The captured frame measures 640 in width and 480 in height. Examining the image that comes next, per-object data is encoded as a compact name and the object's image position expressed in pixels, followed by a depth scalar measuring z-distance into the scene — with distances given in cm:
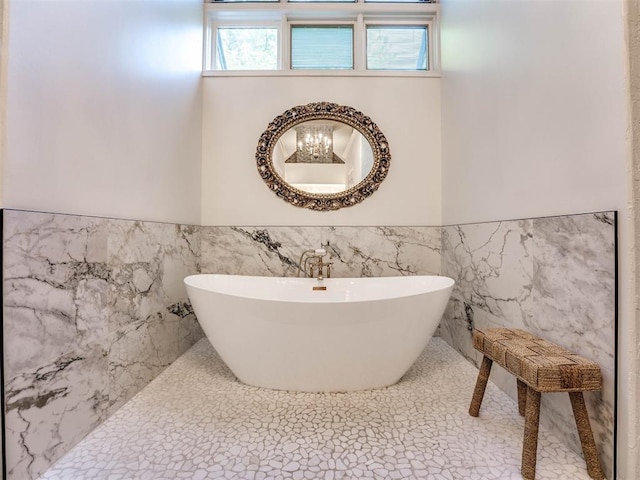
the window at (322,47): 228
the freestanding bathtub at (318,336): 124
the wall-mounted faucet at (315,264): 194
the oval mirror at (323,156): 214
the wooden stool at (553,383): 85
